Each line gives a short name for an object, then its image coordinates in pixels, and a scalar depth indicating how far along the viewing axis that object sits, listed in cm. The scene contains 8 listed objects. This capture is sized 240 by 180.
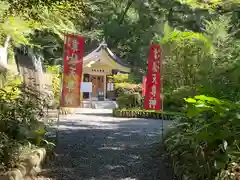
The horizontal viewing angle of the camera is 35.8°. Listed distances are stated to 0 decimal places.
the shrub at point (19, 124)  475
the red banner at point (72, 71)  761
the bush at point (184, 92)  777
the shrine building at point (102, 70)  2750
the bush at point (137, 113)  1688
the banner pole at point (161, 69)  910
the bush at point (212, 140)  384
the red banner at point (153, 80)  916
